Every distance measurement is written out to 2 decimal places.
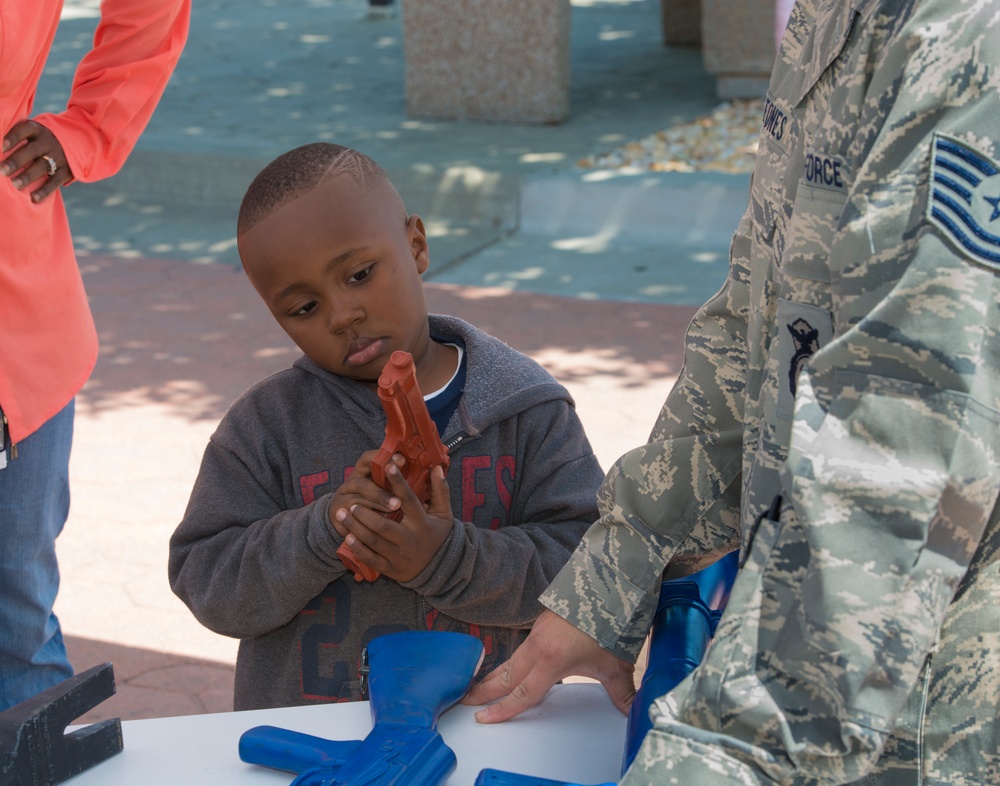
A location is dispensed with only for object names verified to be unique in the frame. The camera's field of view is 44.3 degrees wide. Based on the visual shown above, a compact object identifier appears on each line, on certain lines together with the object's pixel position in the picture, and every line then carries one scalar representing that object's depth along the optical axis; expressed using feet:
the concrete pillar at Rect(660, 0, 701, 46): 35.50
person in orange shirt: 6.60
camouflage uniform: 2.80
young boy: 5.31
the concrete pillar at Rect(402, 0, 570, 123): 26.17
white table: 4.29
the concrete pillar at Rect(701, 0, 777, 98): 26.71
